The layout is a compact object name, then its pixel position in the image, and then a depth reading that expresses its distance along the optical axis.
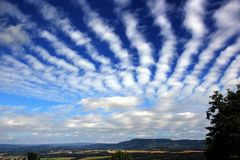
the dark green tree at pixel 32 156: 64.78
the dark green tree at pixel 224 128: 35.03
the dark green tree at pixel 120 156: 65.13
